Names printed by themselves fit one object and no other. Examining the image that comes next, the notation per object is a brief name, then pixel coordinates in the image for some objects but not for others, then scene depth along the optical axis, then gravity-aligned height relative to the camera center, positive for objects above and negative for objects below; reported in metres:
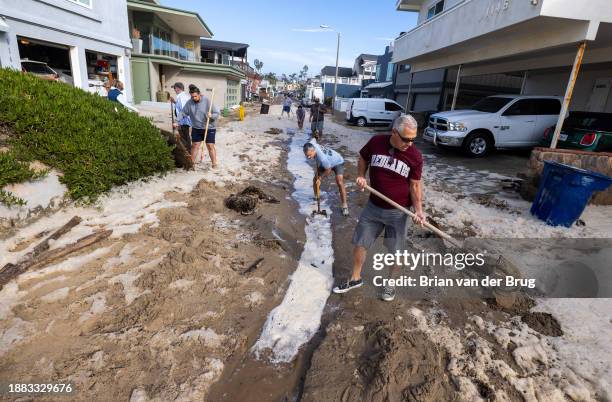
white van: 19.98 +0.01
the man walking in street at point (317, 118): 13.22 -0.47
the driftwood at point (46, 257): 3.25 -1.80
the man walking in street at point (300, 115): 16.71 -0.52
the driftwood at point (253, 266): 3.84 -1.89
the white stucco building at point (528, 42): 6.96 +2.19
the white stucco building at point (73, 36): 8.72 +1.55
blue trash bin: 4.88 -0.98
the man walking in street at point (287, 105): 21.81 -0.11
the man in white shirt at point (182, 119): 8.05 -0.56
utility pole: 31.85 +5.32
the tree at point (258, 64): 117.47 +12.73
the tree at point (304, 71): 147.25 +14.45
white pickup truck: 9.96 -0.13
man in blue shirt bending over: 5.58 -0.97
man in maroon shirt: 2.99 -0.66
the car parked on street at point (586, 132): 8.11 -0.12
